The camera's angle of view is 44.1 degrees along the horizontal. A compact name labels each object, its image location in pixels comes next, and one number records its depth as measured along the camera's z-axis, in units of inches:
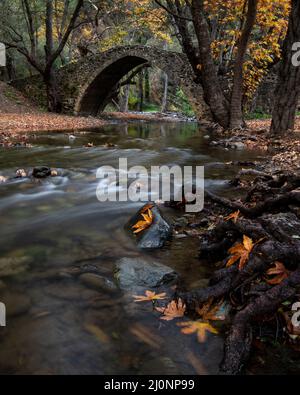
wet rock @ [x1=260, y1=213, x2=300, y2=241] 106.5
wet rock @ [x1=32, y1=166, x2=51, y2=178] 258.8
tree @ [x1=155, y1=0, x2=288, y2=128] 462.5
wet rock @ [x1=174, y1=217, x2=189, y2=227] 163.9
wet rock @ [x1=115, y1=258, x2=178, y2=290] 114.2
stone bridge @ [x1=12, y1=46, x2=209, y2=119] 799.1
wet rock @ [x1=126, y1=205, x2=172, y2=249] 142.2
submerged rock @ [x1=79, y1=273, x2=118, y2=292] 113.4
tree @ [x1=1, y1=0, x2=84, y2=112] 769.6
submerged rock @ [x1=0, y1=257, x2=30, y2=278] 122.7
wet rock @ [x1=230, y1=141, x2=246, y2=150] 414.0
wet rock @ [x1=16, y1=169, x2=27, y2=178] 264.2
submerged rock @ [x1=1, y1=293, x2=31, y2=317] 102.3
